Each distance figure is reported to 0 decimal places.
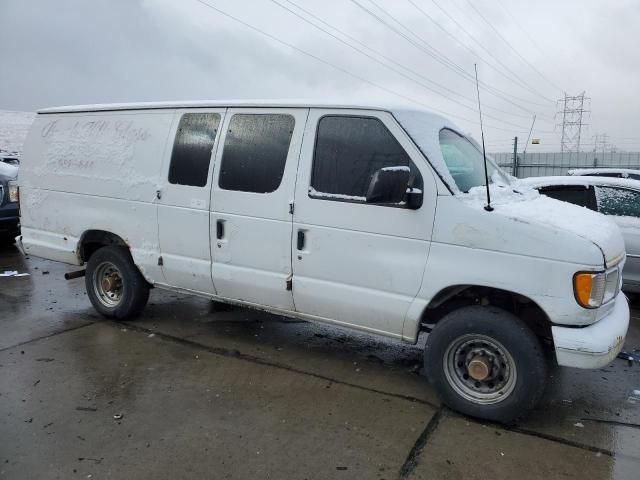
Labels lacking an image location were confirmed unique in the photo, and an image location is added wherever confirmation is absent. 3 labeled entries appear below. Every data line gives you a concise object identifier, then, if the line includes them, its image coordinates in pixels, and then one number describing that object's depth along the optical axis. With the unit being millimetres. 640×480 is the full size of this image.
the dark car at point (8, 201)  8328
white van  3270
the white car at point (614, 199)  5965
